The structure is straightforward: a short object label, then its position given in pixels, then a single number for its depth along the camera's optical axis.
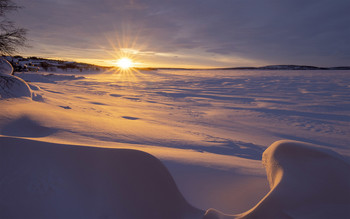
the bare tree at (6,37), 4.70
